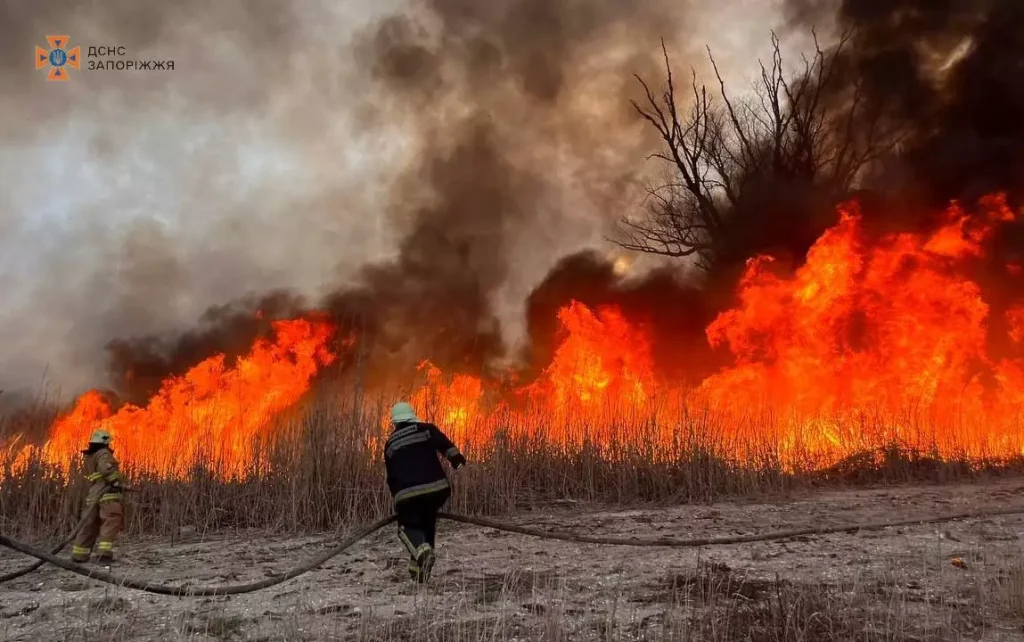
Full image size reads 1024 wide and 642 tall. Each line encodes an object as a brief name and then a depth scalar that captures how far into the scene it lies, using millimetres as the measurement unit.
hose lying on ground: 4883
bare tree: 23656
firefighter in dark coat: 6195
